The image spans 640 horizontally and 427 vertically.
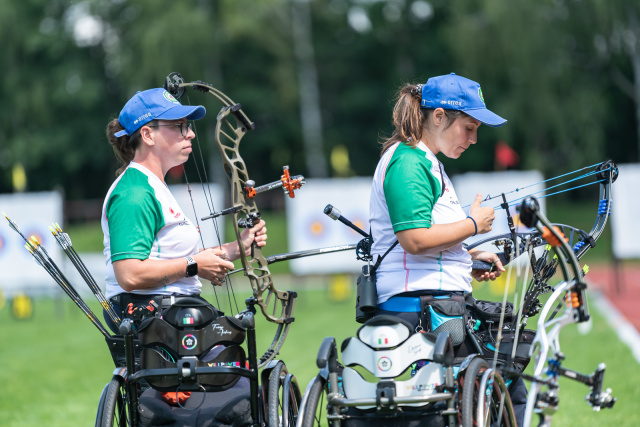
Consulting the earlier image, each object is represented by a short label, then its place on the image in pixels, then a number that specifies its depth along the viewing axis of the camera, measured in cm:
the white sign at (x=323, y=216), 3428
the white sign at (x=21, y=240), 3189
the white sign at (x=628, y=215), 3120
